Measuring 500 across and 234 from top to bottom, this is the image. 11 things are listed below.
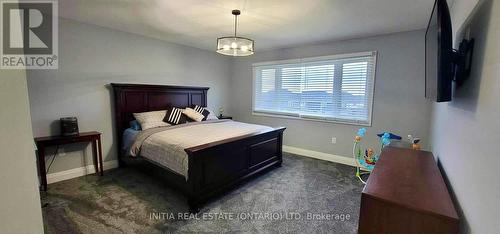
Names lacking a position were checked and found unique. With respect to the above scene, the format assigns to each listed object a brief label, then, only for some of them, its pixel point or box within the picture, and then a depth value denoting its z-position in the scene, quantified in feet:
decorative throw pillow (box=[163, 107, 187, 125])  12.35
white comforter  8.14
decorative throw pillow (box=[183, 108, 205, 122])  13.38
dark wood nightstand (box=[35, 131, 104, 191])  8.73
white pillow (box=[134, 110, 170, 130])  11.27
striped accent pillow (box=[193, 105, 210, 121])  14.19
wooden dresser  3.56
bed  7.79
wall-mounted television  4.03
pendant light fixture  8.55
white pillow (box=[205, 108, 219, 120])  14.49
